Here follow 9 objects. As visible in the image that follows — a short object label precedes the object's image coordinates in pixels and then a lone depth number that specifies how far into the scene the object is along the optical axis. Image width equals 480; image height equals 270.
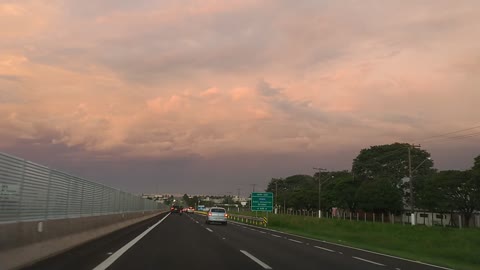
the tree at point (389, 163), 102.81
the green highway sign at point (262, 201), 51.66
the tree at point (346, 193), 97.75
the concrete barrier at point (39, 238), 10.44
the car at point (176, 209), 105.34
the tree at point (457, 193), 67.69
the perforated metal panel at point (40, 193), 11.33
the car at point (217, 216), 44.94
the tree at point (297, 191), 123.28
